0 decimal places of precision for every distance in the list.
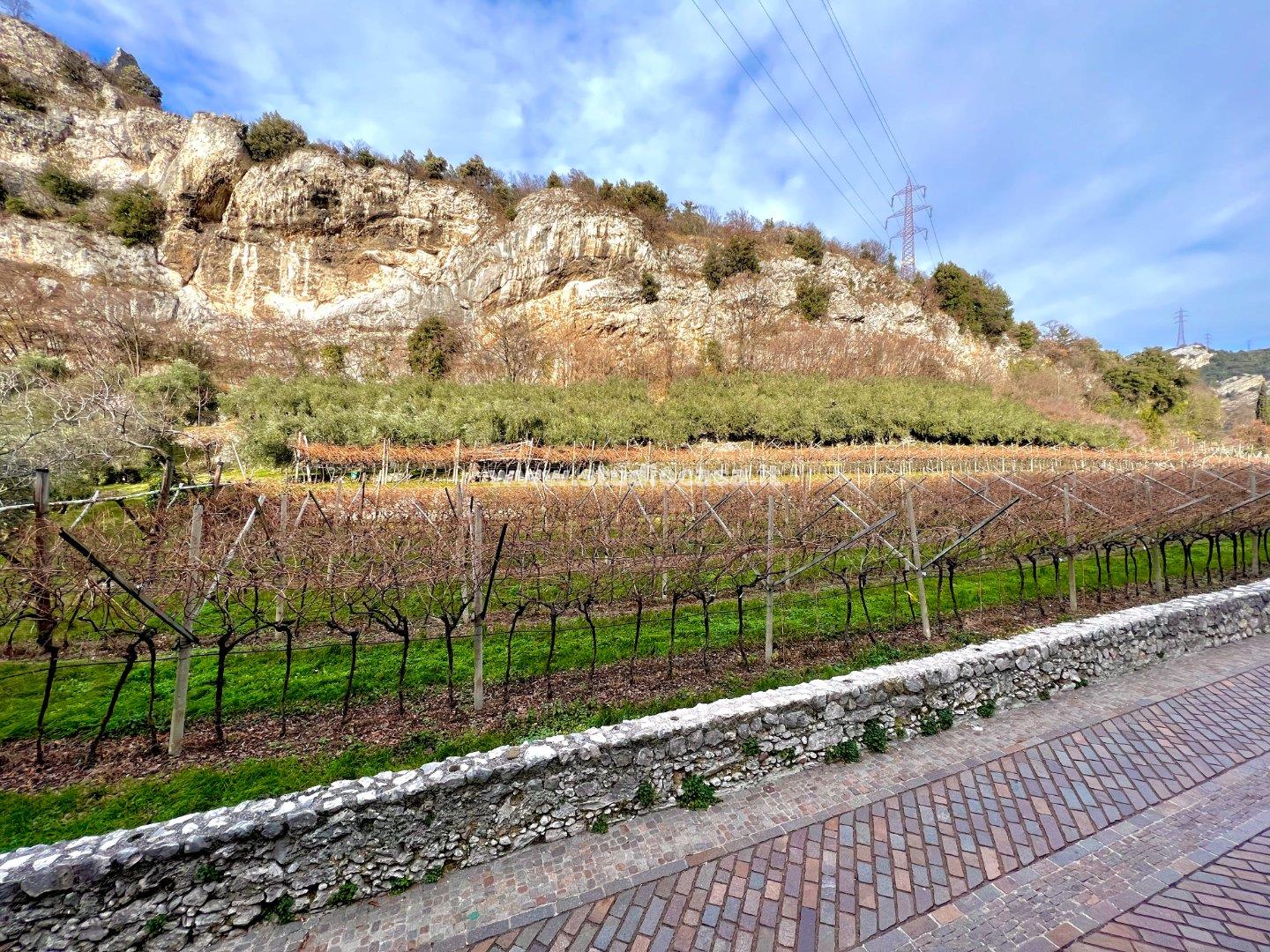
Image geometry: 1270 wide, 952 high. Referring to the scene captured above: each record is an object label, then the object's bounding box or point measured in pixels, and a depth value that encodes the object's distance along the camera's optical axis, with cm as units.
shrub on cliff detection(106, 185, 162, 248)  3522
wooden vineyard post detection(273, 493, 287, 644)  571
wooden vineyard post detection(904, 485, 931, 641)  756
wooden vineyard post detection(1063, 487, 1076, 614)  859
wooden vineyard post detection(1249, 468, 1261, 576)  1084
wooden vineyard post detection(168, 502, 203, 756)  485
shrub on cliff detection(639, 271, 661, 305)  3978
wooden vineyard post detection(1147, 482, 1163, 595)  1007
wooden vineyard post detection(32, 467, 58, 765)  443
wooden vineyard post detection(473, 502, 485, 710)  546
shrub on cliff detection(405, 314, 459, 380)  3484
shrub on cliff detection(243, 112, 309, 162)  3803
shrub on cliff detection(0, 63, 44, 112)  3578
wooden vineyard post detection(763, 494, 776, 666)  678
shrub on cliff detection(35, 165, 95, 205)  3500
